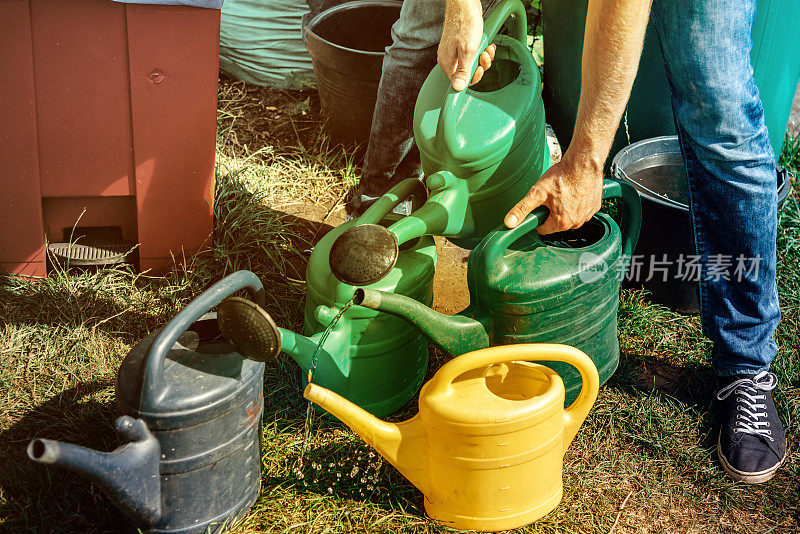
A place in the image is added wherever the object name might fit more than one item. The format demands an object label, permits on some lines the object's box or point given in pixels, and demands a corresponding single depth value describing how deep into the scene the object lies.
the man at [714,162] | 1.90
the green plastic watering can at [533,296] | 1.98
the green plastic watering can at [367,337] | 2.07
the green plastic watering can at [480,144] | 2.15
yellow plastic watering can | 1.81
